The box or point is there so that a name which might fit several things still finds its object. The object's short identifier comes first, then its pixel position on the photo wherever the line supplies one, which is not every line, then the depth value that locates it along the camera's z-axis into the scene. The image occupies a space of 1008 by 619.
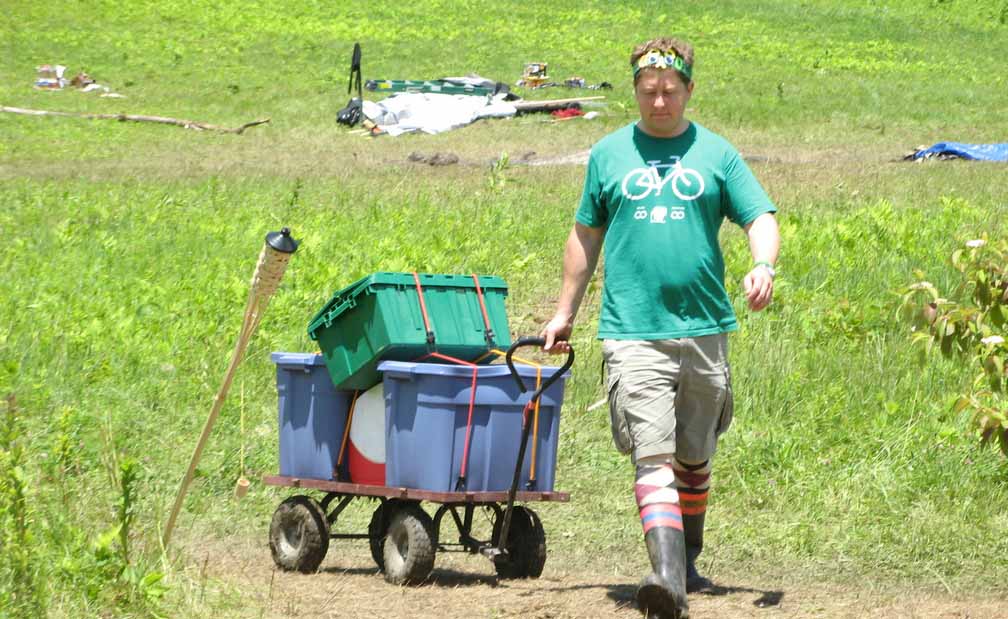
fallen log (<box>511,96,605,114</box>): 61.59
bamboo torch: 11.07
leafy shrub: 13.59
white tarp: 57.97
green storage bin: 12.52
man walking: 11.20
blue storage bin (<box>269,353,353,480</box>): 13.34
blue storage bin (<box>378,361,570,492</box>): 12.34
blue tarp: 44.37
